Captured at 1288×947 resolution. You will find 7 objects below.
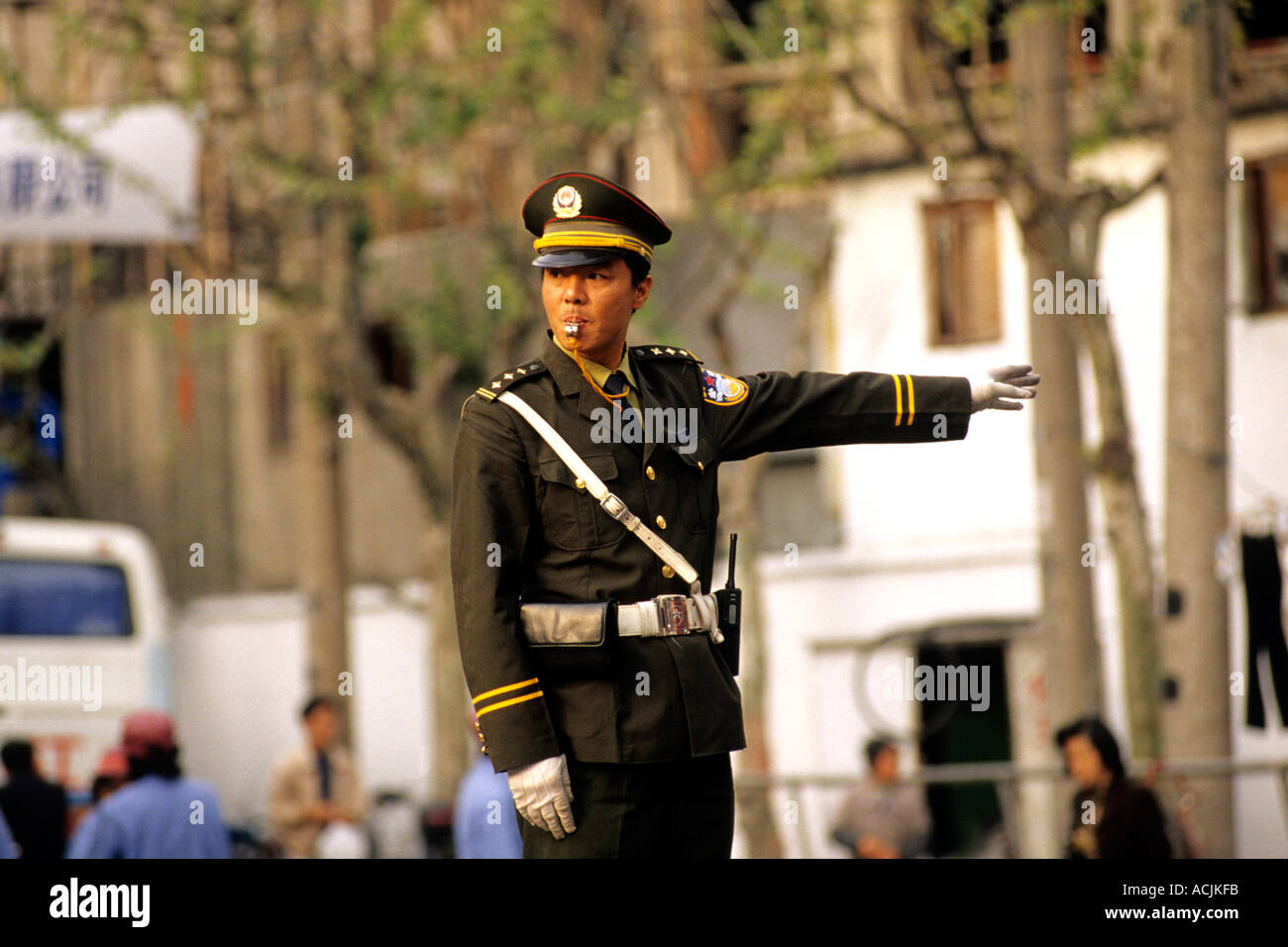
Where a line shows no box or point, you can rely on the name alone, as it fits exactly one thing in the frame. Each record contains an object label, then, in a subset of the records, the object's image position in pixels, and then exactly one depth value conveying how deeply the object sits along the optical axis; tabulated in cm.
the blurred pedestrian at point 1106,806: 1409
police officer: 775
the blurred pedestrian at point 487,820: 1506
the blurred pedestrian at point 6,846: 1187
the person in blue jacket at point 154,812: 1418
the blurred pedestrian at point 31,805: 1775
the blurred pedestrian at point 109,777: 1625
